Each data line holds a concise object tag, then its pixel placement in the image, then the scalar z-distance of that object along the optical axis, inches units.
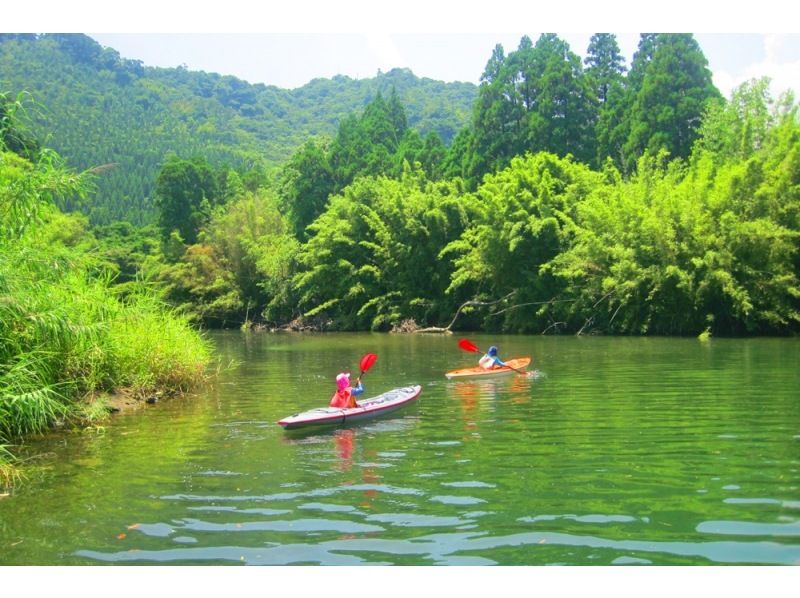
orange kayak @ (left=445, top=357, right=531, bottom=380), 678.5
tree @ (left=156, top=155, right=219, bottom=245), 2223.2
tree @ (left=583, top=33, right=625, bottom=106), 1945.1
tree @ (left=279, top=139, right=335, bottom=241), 1943.9
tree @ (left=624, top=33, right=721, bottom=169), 1593.3
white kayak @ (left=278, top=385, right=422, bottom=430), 433.4
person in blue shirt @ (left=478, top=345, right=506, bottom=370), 696.4
